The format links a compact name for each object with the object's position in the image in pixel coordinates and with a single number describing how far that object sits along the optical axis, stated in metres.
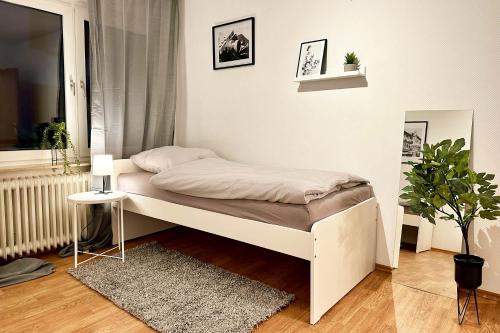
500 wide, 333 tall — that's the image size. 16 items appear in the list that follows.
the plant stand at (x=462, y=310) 1.92
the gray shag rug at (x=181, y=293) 1.86
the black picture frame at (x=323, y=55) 2.66
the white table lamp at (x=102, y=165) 2.67
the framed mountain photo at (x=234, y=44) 3.12
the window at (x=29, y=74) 2.71
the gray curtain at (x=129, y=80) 3.02
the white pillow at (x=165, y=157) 2.92
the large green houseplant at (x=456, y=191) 1.86
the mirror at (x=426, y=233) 2.23
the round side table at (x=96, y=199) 2.51
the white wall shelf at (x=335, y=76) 2.44
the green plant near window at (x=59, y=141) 2.89
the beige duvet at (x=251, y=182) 1.96
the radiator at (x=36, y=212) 2.57
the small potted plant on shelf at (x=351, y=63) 2.47
